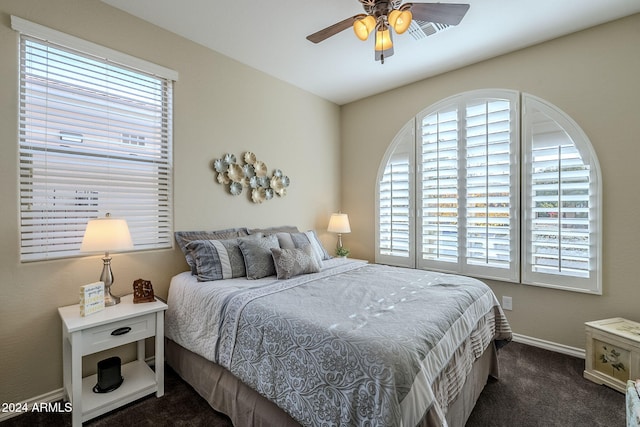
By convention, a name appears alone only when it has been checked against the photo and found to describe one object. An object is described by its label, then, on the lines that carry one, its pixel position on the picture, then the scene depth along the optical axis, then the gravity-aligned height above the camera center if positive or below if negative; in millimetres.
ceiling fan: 1735 +1231
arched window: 2555 +208
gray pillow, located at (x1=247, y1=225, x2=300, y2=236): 3057 -185
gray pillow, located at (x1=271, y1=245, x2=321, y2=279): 2389 -417
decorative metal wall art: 2971 +393
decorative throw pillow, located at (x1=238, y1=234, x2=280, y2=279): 2385 -376
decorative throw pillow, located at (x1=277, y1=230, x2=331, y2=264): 2744 -280
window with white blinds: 1949 +510
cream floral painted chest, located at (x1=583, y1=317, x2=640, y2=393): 2027 -1007
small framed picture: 1833 -560
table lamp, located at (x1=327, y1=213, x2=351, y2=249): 3809 -140
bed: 1191 -633
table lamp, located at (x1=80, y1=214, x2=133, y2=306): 1892 -182
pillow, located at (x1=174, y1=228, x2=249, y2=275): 2437 -215
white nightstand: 1711 -843
